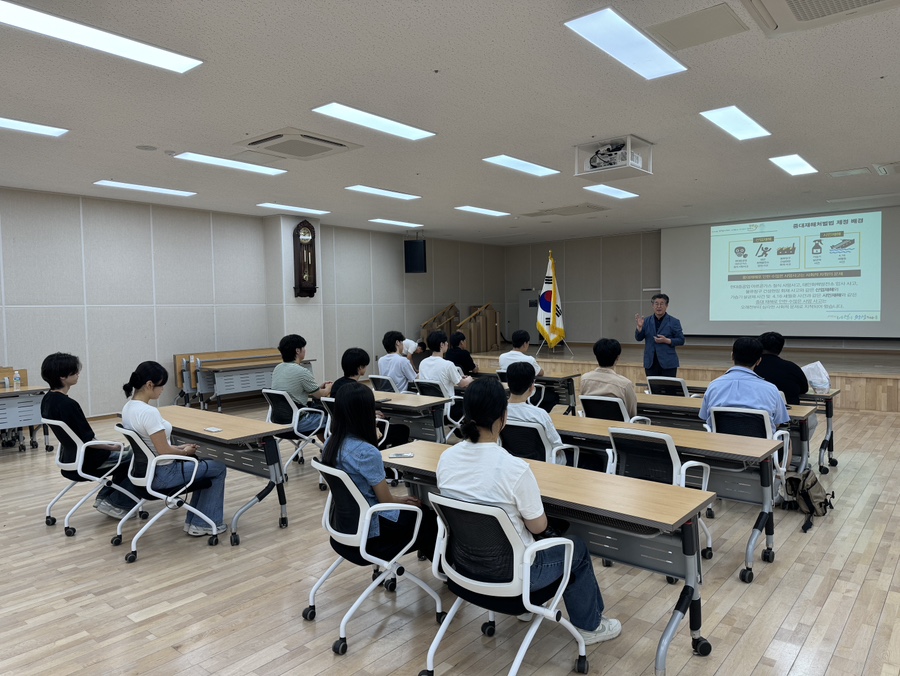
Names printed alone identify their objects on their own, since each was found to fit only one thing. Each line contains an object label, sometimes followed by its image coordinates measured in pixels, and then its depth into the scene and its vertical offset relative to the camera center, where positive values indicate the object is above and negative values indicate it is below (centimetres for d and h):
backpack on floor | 409 -135
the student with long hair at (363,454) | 260 -64
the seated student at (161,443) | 361 -80
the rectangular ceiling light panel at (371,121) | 468 +156
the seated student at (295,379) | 528 -62
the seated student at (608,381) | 425 -56
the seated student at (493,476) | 214 -63
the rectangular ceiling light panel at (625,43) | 330 +156
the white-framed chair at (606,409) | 420 -76
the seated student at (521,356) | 605 -52
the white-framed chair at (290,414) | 510 -93
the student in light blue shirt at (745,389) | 382 -58
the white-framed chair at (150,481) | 357 -104
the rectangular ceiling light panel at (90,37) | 312 +156
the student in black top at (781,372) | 479 -58
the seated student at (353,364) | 472 -44
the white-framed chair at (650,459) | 309 -86
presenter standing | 689 -39
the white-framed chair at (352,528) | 250 -97
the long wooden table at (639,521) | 224 -88
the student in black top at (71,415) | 387 -66
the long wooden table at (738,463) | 312 -90
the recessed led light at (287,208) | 891 +157
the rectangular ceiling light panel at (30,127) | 490 +156
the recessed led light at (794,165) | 650 +154
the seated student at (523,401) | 323 -54
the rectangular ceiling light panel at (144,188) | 725 +157
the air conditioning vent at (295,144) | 517 +149
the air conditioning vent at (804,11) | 273 +136
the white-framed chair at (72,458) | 384 -96
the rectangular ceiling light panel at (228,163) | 605 +158
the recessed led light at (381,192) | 779 +157
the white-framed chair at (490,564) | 207 -95
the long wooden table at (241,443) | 390 -93
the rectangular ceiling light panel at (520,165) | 640 +156
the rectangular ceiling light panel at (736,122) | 489 +155
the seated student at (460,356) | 703 -59
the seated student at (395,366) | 637 -63
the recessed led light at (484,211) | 956 +156
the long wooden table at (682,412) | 439 -85
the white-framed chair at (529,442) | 335 -80
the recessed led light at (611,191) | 802 +157
